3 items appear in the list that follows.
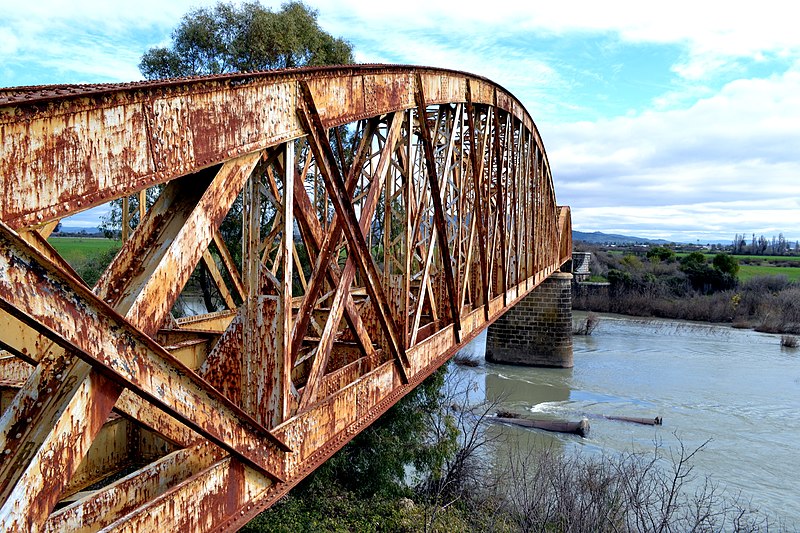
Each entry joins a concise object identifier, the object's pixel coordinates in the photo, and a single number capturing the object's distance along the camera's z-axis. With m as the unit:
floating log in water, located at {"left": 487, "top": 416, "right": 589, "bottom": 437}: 19.55
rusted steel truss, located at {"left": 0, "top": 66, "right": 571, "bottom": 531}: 2.10
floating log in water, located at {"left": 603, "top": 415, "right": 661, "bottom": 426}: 20.30
